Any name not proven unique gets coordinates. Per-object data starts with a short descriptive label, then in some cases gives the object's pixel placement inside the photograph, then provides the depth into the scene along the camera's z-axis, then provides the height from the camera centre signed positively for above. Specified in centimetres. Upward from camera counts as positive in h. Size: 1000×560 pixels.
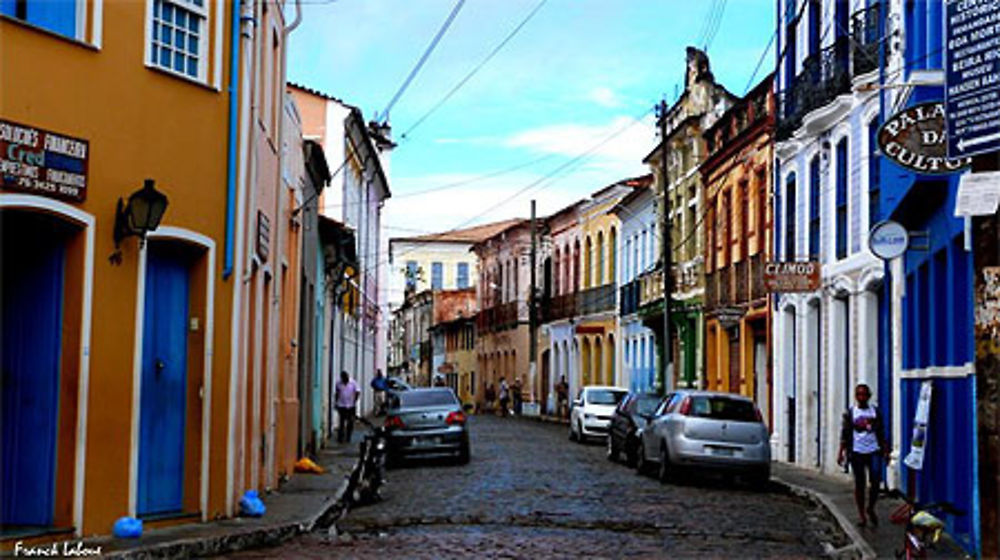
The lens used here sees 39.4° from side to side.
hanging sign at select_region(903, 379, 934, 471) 1484 -51
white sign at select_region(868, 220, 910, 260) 1588 +164
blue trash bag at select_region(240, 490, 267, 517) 1516 -140
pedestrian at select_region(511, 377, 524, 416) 6181 -78
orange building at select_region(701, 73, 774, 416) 3030 +319
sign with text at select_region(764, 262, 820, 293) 2342 +179
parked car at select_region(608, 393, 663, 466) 2609 -79
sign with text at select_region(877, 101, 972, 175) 1238 +221
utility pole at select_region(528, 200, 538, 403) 5822 +208
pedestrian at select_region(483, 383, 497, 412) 6912 -83
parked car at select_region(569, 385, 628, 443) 3534 -78
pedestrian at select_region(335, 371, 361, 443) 3152 -46
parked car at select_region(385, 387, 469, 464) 2530 -90
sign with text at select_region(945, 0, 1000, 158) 978 +219
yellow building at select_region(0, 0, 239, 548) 1224 +105
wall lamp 1284 +149
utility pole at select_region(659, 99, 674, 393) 3400 +246
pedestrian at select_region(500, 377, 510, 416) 5956 -76
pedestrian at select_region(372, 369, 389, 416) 4072 -64
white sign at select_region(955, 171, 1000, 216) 950 +130
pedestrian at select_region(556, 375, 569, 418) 5381 -74
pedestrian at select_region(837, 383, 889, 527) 1627 -64
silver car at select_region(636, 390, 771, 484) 2194 -87
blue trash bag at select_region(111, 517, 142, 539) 1266 -139
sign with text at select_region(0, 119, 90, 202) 1173 +183
